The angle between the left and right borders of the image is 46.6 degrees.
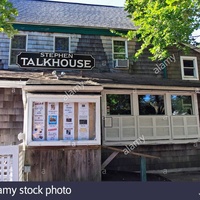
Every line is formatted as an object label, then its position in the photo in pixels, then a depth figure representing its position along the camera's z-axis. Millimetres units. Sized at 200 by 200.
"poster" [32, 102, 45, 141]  5402
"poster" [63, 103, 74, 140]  5551
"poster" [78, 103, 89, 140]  5615
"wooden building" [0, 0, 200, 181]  5469
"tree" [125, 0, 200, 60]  8008
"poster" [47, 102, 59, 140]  5477
